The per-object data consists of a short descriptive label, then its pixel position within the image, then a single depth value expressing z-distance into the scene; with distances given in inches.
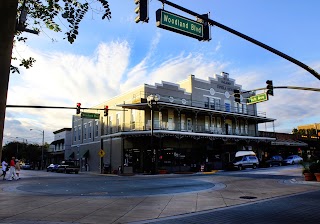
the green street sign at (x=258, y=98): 629.7
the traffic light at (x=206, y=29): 294.3
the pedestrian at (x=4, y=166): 830.4
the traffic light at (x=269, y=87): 540.0
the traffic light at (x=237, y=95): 567.5
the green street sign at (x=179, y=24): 260.9
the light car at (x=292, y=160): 1390.6
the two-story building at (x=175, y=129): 1146.0
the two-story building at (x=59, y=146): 1951.3
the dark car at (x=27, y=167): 2129.9
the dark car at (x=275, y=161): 1345.1
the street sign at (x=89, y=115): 1048.7
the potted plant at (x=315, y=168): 583.2
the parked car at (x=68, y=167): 1288.0
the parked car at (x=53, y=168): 1517.0
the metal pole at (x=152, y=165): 1030.0
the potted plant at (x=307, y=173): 597.7
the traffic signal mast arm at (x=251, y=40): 278.0
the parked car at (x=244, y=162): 1139.6
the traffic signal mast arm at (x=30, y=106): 676.2
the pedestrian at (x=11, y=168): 738.6
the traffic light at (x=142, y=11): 246.0
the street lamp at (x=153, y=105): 1032.4
